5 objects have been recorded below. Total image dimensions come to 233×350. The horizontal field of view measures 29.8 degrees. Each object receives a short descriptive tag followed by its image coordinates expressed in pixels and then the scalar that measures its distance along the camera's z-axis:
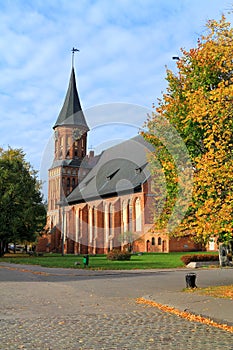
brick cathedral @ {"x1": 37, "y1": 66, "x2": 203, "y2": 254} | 58.09
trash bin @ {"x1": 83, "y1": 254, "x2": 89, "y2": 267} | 30.94
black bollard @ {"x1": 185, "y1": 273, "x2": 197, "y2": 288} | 16.55
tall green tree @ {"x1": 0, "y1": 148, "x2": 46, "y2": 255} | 48.69
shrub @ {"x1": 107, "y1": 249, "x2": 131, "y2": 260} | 40.00
